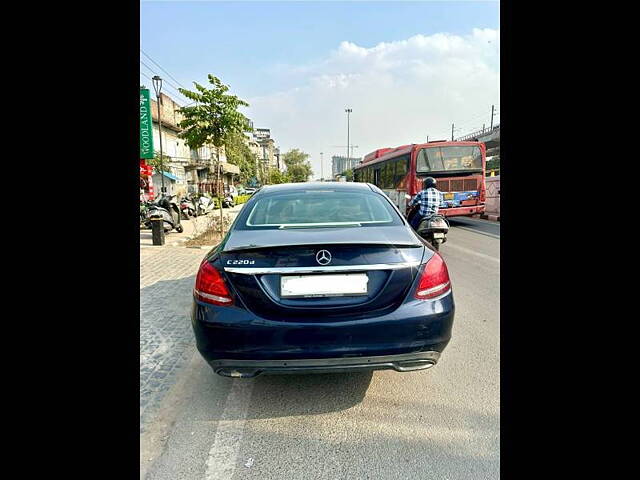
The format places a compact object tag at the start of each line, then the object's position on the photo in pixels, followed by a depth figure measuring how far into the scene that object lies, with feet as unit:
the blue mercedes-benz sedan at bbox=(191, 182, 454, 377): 6.86
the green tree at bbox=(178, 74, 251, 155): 34.24
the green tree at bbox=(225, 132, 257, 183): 156.48
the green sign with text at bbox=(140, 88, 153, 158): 40.11
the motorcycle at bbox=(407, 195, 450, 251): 20.77
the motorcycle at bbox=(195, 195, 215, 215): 61.72
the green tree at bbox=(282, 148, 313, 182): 237.04
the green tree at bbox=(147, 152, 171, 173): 84.69
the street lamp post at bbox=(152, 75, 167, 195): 74.69
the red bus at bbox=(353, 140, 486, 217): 40.47
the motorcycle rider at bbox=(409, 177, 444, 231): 22.81
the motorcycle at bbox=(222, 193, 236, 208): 89.61
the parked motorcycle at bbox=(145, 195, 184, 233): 36.47
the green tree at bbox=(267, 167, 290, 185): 197.46
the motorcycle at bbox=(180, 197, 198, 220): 53.93
